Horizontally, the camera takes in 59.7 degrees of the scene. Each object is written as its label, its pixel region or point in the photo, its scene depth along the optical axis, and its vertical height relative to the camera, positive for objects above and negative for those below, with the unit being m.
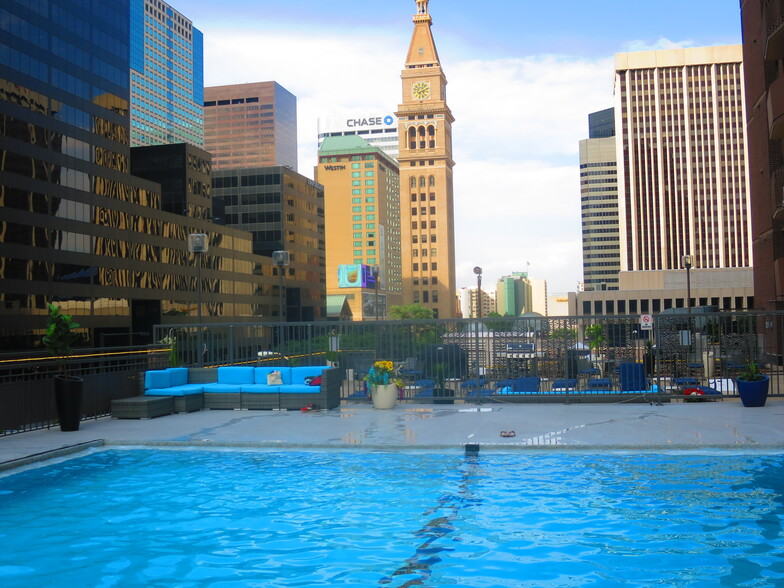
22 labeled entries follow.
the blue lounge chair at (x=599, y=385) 19.10 -1.76
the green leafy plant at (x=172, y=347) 20.73 -0.50
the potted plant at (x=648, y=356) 19.78 -1.04
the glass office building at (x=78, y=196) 66.00 +15.10
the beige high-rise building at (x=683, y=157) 165.75 +40.22
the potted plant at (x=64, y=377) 15.16 -1.01
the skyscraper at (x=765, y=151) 36.34 +10.62
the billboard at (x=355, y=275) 186.25 +14.21
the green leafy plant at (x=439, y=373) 19.14 -1.34
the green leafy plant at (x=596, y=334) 19.77 -0.38
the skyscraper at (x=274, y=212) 119.62 +20.68
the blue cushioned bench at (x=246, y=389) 18.28 -1.61
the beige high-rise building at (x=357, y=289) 186.88 +10.58
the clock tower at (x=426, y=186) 184.88 +38.06
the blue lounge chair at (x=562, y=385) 19.06 -1.73
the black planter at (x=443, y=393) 19.31 -1.91
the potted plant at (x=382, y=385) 18.36 -1.57
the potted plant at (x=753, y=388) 16.91 -1.70
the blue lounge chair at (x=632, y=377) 18.72 -1.52
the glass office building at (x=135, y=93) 197.75 +69.44
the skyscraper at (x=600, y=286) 186.88 +10.46
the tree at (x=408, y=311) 174.12 +3.86
